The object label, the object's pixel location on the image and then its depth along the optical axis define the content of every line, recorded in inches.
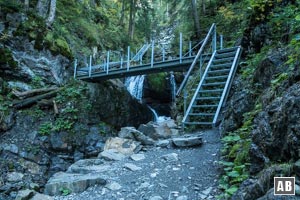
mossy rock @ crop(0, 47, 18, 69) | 398.0
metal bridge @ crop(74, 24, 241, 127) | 259.5
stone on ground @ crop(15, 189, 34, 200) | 176.1
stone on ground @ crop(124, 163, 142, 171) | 191.0
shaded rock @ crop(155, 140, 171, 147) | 230.7
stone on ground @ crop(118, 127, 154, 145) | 249.9
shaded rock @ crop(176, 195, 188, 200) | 139.5
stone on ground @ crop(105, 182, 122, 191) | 165.7
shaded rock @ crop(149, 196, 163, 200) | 142.9
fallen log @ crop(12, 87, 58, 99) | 397.6
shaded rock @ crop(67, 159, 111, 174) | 202.7
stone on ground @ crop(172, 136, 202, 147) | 213.0
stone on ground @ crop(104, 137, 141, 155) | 237.4
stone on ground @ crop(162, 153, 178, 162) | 193.8
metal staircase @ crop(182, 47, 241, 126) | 257.1
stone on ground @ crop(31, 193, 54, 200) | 166.9
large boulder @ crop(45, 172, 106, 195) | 173.5
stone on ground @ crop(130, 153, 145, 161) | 210.4
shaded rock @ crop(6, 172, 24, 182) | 303.7
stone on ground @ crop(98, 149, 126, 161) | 223.9
